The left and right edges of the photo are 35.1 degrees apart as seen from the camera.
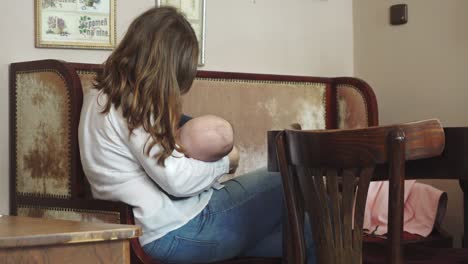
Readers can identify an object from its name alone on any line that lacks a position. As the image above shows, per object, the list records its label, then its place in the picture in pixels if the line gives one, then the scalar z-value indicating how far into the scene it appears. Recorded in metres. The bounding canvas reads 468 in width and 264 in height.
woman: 2.08
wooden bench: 2.52
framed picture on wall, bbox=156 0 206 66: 3.36
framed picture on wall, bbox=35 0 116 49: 2.96
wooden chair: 1.48
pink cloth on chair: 3.04
